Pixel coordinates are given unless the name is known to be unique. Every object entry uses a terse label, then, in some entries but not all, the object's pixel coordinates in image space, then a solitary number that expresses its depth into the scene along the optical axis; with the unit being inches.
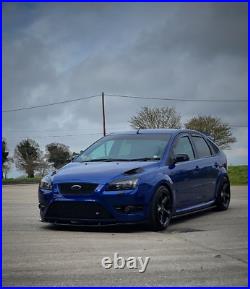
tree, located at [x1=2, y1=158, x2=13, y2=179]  3316.9
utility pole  2182.0
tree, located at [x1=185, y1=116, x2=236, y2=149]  2445.9
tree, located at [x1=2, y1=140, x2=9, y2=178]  3366.1
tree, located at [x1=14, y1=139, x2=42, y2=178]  3494.1
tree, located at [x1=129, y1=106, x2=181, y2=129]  2239.2
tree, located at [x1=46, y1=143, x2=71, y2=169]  3563.0
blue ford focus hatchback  369.4
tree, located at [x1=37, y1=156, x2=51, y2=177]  3420.0
